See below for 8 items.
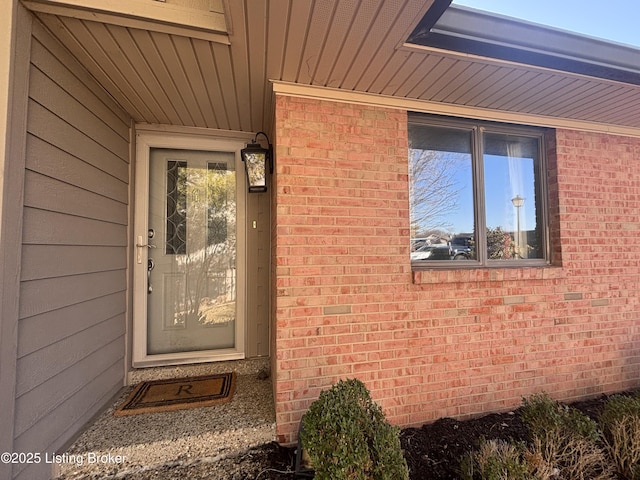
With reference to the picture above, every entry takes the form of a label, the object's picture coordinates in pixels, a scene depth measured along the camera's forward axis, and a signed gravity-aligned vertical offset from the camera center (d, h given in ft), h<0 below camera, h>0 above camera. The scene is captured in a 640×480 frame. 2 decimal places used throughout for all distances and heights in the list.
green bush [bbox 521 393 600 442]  5.71 -3.53
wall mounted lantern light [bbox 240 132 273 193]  8.25 +2.70
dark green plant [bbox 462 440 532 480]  4.69 -3.71
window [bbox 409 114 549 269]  8.31 +1.86
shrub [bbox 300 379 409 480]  4.23 -2.99
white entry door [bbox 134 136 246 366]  9.00 +0.07
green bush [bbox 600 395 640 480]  5.51 -3.74
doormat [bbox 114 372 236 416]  7.09 -3.78
